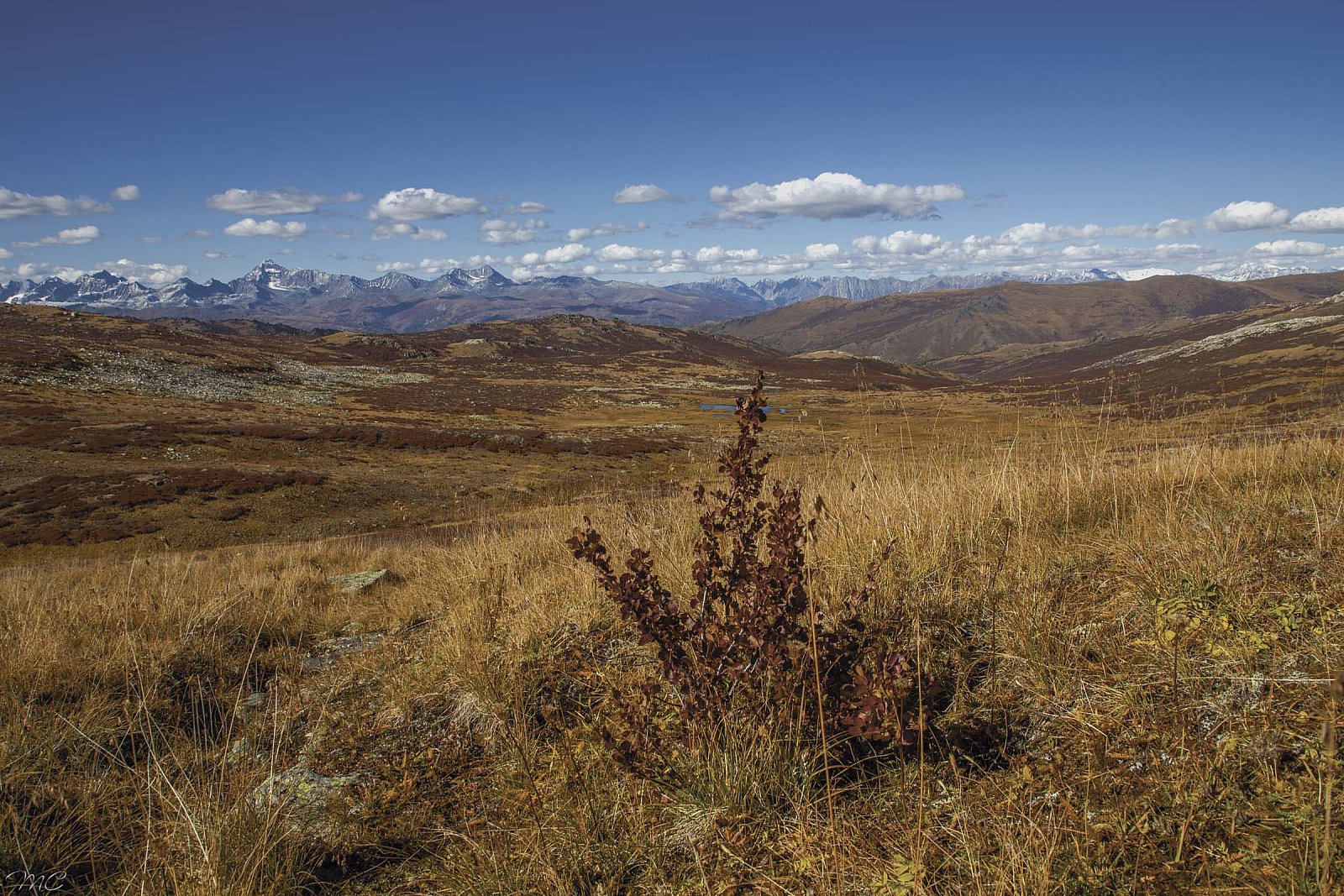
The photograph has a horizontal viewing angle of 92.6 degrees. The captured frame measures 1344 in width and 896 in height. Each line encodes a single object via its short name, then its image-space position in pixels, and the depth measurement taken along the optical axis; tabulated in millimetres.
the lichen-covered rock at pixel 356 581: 7363
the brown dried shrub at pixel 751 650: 2369
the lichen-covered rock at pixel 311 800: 2453
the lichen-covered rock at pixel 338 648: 4777
